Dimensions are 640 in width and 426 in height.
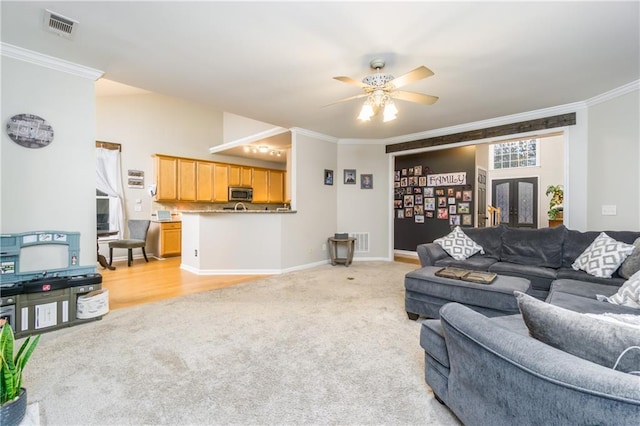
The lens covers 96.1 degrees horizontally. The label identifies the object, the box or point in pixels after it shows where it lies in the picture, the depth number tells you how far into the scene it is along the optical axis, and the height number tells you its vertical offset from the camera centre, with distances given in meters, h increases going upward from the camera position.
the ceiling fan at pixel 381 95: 2.61 +1.11
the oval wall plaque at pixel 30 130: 2.57 +0.73
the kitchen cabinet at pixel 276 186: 8.21 +0.71
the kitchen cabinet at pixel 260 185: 7.89 +0.70
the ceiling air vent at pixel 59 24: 2.13 +1.44
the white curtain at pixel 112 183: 5.86 +0.57
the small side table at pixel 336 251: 5.45 -0.75
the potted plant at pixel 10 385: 1.08 -0.69
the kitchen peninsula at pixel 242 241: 4.88 -0.52
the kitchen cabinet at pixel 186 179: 6.65 +0.73
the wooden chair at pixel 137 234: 5.56 -0.50
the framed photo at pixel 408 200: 6.89 +0.25
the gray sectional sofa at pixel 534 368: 0.78 -0.53
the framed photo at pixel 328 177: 5.66 +0.67
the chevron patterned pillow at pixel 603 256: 2.72 -0.44
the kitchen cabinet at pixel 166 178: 6.36 +0.73
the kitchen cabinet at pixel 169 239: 6.24 -0.63
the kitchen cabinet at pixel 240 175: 7.45 +0.93
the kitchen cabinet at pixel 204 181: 6.92 +0.73
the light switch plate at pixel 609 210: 3.58 +0.02
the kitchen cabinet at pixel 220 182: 7.18 +0.72
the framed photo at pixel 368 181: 6.02 +0.62
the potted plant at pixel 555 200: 7.08 +0.29
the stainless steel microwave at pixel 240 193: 7.37 +0.45
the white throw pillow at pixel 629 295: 1.94 -0.58
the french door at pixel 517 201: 8.77 +0.33
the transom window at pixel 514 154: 8.88 +1.81
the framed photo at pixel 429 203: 6.51 +0.18
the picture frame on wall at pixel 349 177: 5.98 +0.70
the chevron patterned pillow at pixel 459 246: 3.68 -0.45
